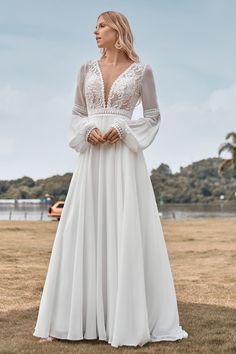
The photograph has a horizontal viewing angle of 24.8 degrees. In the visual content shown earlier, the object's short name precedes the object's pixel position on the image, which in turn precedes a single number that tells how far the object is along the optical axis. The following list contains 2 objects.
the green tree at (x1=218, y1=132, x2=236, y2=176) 41.59
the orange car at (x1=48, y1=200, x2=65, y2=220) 35.26
